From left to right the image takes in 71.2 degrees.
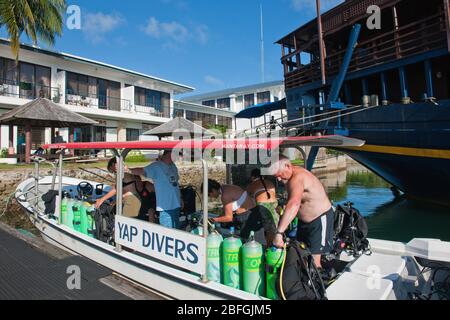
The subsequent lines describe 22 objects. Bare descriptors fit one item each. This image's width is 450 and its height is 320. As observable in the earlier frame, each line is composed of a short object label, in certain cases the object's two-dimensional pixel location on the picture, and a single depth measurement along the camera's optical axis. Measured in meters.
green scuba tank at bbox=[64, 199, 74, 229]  5.70
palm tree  14.72
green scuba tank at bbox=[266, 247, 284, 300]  3.06
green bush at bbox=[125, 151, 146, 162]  19.95
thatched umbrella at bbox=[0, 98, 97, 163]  12.35
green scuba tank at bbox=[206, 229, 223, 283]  3.47
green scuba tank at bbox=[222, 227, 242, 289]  3.32
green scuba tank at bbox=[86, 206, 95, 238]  5.32
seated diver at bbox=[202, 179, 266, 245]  4.25
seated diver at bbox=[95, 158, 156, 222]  5.24
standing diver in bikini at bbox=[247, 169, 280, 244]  4.19
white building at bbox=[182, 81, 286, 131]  39.56
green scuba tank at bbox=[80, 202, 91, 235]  5.46
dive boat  3.13
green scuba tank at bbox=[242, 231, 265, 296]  3.18
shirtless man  3.49
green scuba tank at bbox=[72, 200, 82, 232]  5.54
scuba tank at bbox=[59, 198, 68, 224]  5.76
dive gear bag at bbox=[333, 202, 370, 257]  4.28
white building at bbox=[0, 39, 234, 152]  18.53
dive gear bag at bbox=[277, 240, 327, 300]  2.88
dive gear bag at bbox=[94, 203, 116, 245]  5.06
